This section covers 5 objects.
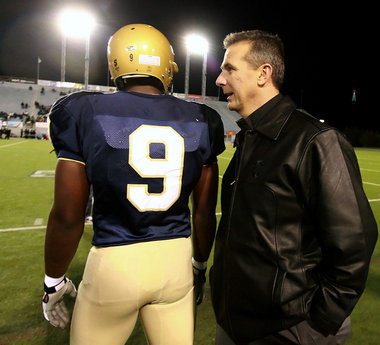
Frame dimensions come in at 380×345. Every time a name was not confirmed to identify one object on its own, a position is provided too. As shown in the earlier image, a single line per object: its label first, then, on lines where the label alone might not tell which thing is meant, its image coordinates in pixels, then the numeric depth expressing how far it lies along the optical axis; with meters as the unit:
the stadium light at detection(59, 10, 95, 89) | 26.73
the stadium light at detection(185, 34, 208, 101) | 32.16
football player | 1.36
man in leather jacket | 1.20
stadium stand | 34.66
